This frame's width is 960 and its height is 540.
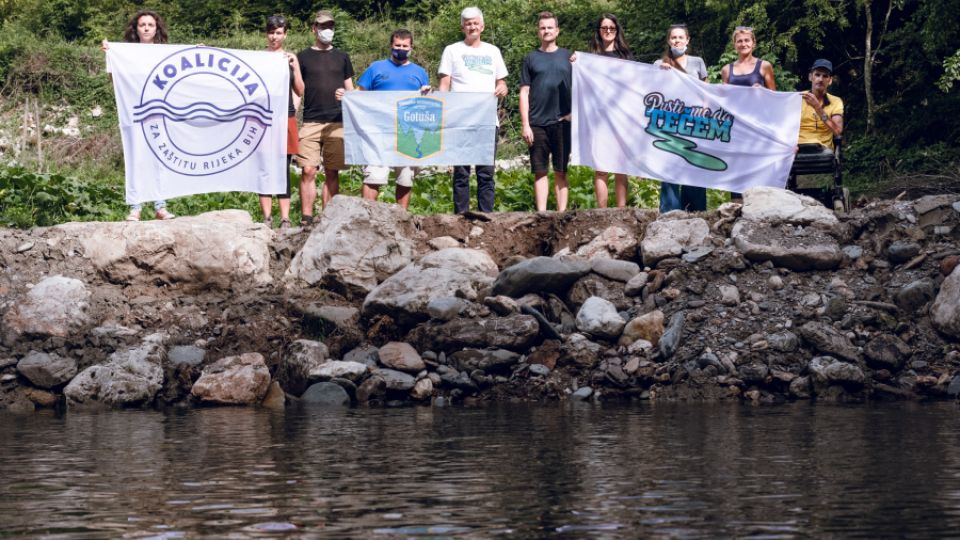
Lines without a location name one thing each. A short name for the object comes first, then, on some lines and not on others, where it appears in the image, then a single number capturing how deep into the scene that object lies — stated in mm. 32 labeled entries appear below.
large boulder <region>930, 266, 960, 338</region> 12547
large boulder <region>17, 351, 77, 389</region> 13008
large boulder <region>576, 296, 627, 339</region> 12938
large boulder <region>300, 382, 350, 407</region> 12406
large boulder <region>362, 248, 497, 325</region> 13344
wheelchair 14781
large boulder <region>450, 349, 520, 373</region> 12625
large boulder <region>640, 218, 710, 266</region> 13875
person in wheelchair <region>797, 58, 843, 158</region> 14734
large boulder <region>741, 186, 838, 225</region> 14047
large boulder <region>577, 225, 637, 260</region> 14250
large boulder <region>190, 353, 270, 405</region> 12523
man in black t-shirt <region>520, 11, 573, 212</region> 14711
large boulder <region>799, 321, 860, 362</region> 12391
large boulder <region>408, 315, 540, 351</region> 12781
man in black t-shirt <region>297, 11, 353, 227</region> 14852
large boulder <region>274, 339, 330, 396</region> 12750
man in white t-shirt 14805
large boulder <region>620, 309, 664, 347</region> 12922
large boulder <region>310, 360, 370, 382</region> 12594
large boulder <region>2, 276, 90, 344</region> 13570
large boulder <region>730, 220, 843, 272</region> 13641
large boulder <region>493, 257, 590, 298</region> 13469
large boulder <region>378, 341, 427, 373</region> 12688
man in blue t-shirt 15000
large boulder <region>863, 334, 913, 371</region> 12344
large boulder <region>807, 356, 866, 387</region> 12156
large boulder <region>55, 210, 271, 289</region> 14664
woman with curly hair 14875
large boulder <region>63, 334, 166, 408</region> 12680
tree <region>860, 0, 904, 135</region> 22328
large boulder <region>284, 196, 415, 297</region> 14297
